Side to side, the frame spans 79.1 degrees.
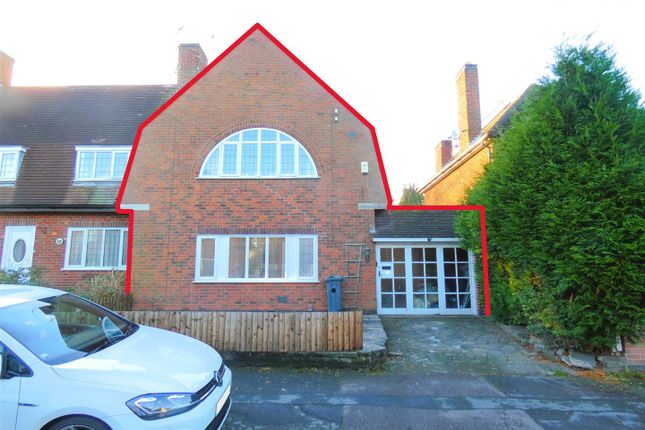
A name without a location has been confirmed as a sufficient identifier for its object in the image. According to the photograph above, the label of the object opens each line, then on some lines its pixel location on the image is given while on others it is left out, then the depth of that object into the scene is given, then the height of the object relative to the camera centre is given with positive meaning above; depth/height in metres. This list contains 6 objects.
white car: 3.27 -0.95
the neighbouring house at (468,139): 13.77 +4.96
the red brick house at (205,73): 11.01 +4.69
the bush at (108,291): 10.11 -0.54
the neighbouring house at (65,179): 12.54 +3.13
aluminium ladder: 11.03 -0.12
